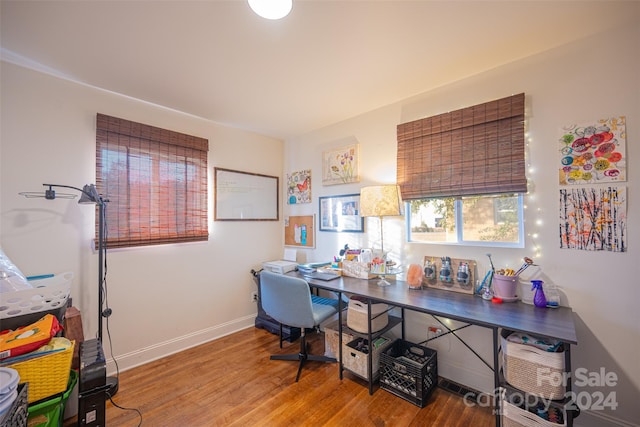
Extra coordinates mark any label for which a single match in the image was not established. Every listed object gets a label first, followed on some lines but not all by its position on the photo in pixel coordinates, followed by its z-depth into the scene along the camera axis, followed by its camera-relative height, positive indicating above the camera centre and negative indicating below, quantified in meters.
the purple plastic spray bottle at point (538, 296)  1.63 -0.51
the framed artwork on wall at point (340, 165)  2.74 +0.55
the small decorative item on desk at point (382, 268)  2.21 -0.47
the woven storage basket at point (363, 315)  1.98 -0.77
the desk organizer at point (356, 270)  2.39 -0.51
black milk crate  1.78 -1.14
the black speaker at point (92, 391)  1.43 -0.98
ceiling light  1.25 +1.02
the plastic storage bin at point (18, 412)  1.00 -0.79
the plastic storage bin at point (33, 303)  1.40 -0.49
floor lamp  1.83 -0.09
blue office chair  1.98 -0.73
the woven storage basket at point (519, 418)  1.29 -1.03
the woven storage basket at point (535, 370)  1.26 -0.79
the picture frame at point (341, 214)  2.72 +0.02
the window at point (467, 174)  1.84 +0.32
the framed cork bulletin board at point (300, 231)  3.17 -0.19
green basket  1.25 -0.97
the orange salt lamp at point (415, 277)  2.06 -0.49
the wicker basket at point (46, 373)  1.25 -0.77
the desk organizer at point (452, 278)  1.95 -0.49
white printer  2.83 -0.55
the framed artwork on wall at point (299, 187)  3.22 +0.37
